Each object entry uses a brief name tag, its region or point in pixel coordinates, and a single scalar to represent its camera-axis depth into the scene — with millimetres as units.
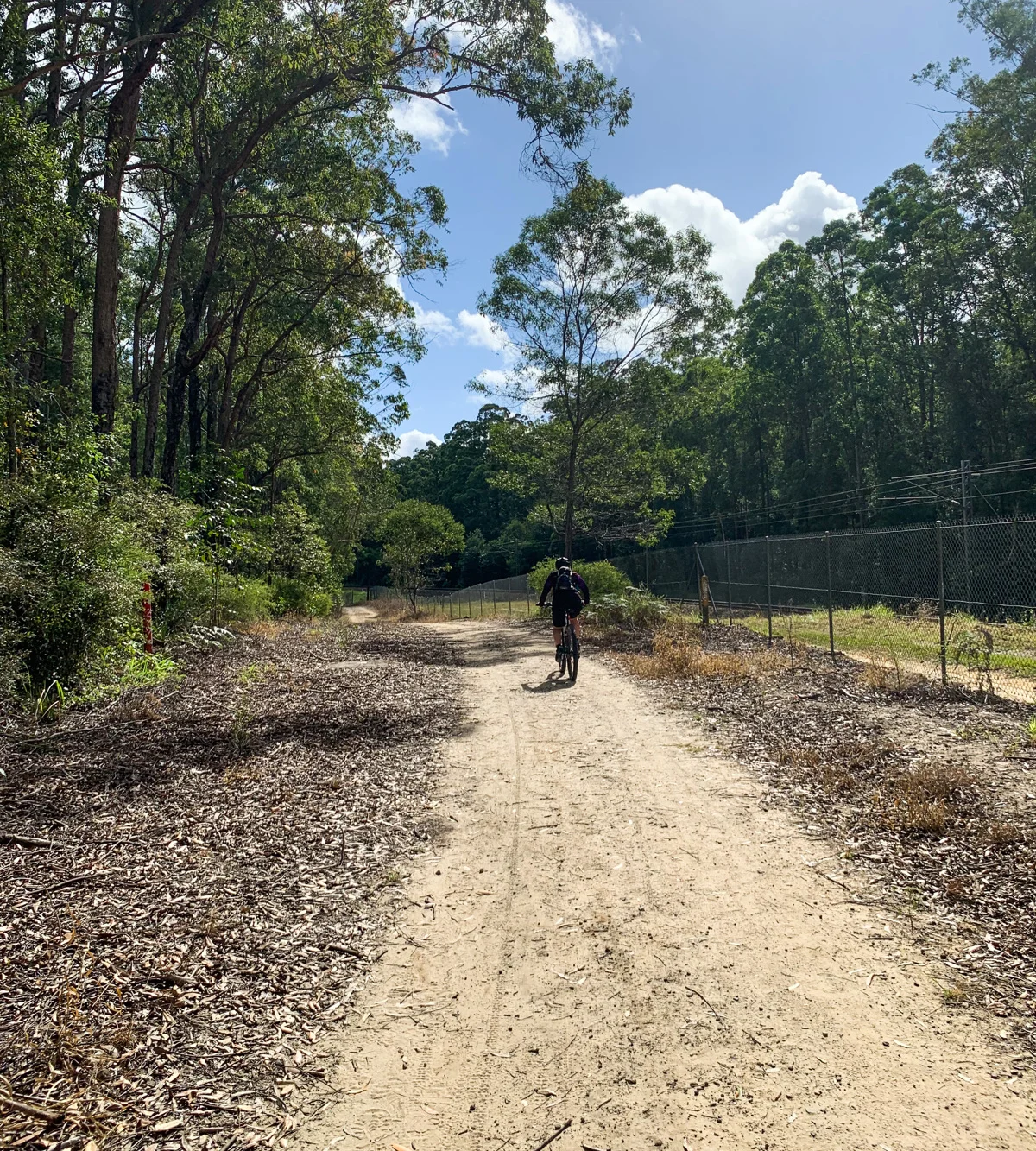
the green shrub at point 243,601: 14828
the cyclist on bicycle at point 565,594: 11930
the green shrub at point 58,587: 7270
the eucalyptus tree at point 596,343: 22938
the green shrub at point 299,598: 22891
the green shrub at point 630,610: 18406
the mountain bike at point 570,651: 11680
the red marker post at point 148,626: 10375
